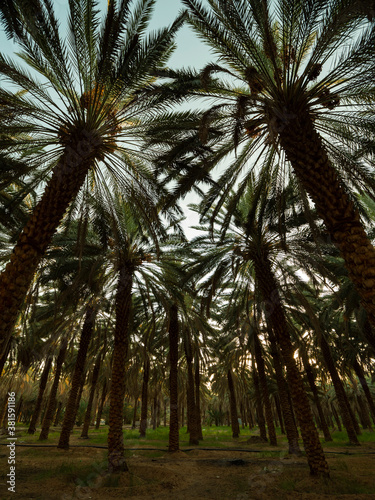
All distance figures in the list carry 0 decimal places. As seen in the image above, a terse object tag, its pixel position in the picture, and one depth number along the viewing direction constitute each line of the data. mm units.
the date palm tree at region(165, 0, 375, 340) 4902
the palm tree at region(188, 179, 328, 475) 7879
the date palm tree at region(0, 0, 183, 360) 5199
